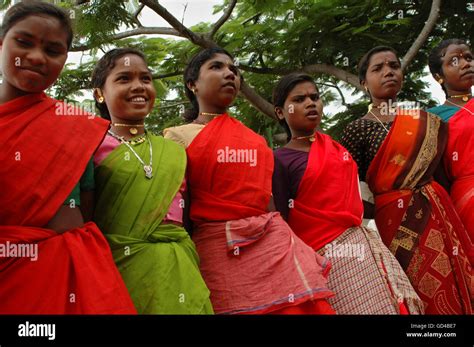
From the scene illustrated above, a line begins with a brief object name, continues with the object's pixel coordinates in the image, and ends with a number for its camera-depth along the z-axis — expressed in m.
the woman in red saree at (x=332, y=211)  3.06
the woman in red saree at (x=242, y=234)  2.72
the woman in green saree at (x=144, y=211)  2.51
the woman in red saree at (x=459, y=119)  3.56
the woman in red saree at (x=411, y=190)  3.34
